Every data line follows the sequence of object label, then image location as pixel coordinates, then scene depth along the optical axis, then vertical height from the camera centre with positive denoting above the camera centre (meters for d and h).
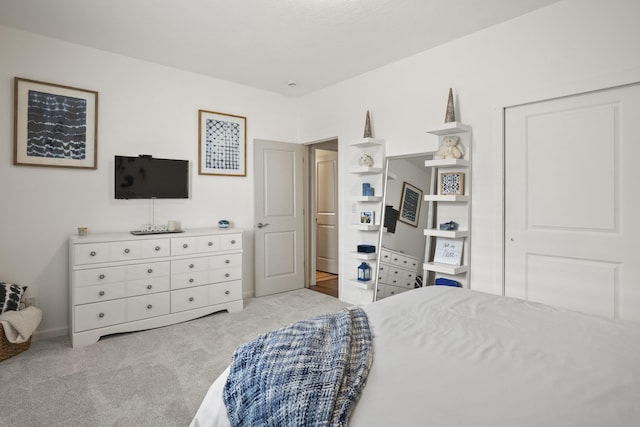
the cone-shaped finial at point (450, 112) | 3.04 +0.91
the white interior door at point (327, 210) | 5.97 +0.07
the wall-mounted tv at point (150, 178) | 3.42 +0.36
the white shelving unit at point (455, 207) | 3.02 +0.07
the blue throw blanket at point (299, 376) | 0.92 -0.49
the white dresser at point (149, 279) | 2.95 -0.64
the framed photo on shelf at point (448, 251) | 3.12 -0.33
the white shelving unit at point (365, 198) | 3.81 +0.18
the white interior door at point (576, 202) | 2.28 +0.10
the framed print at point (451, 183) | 3.08 +0.29
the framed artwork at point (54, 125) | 3.02 +0.79
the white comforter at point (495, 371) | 0.86 -0.48
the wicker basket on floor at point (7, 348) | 2.60 -1.07
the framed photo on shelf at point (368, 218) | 3.94 -0.04
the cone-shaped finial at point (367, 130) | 3.82 +0.93
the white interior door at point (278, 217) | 4.50 -0.05
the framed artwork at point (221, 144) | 4.09 +0.85
